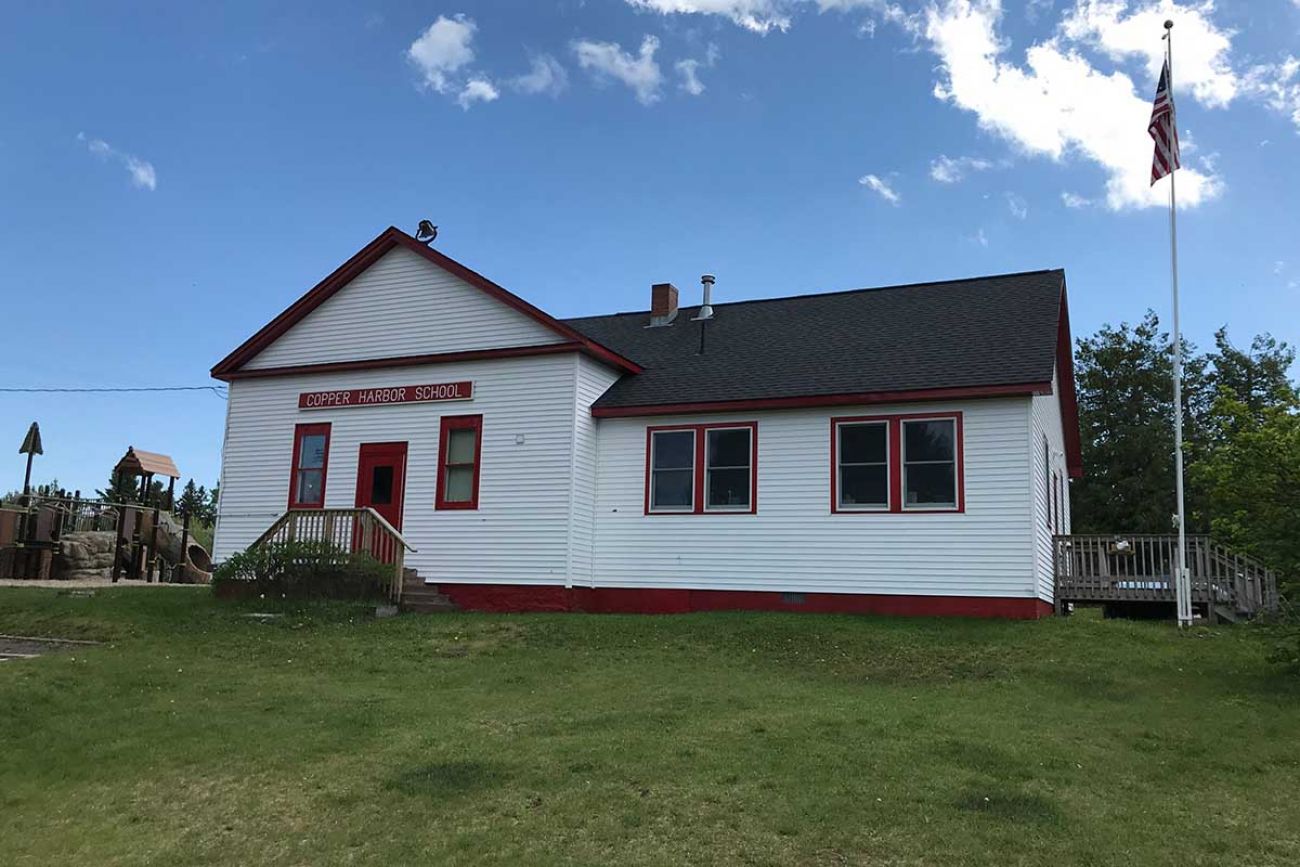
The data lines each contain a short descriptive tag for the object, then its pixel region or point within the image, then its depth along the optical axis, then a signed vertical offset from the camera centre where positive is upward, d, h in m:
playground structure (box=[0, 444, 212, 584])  25.47 +0.44
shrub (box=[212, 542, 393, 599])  17.27 -0.18
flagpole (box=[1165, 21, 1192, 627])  15.87 +0.22
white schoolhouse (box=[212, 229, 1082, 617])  16.12 +2.26
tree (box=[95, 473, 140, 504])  37.82 +2.53
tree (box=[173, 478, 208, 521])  50.63 +3.16
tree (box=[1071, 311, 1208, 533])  38.62 +6.08
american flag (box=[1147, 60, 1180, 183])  17.80 +7.81
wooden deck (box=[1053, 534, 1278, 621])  16.88 +0.17
